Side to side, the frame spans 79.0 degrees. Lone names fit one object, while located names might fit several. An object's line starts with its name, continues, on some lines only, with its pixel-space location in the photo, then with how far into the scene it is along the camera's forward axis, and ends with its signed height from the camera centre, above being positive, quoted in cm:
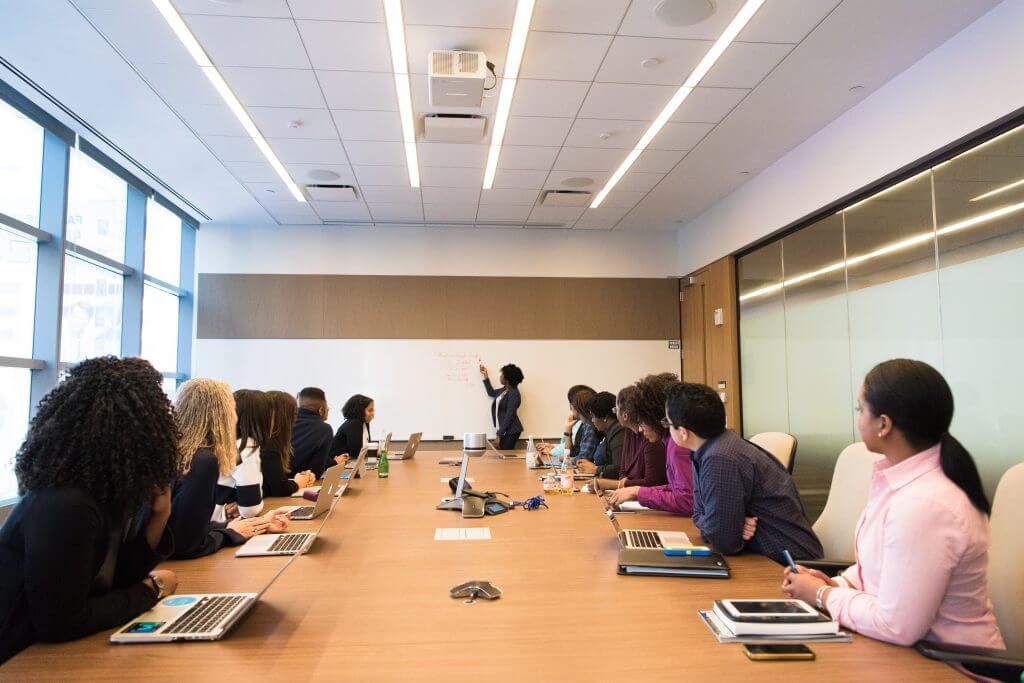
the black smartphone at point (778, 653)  141 -64
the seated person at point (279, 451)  327 -41
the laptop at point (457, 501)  304 -62
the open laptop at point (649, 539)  226 -62
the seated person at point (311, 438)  414 -42
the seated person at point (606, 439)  424 -45
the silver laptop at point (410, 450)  540 -65
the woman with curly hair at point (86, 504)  138 -30
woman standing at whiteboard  736 -37
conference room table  136 -64
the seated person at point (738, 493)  221 -43
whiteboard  752 +6
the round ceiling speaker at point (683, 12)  325 +195
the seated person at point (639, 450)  347 -45
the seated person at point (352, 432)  509 -46
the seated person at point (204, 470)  213 -35
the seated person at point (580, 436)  505 -54
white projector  373 +184
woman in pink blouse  141 -36
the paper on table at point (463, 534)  247 -65
